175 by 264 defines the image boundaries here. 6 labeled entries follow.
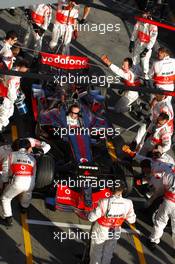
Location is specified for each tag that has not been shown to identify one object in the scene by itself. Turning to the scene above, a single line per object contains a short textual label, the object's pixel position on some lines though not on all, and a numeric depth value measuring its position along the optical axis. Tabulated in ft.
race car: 60.18
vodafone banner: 72.29
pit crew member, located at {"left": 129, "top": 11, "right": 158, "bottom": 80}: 82.09
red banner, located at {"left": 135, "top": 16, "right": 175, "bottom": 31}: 50.80
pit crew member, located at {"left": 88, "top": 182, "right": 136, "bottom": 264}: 51.21
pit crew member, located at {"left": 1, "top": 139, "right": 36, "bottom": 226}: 56.46
